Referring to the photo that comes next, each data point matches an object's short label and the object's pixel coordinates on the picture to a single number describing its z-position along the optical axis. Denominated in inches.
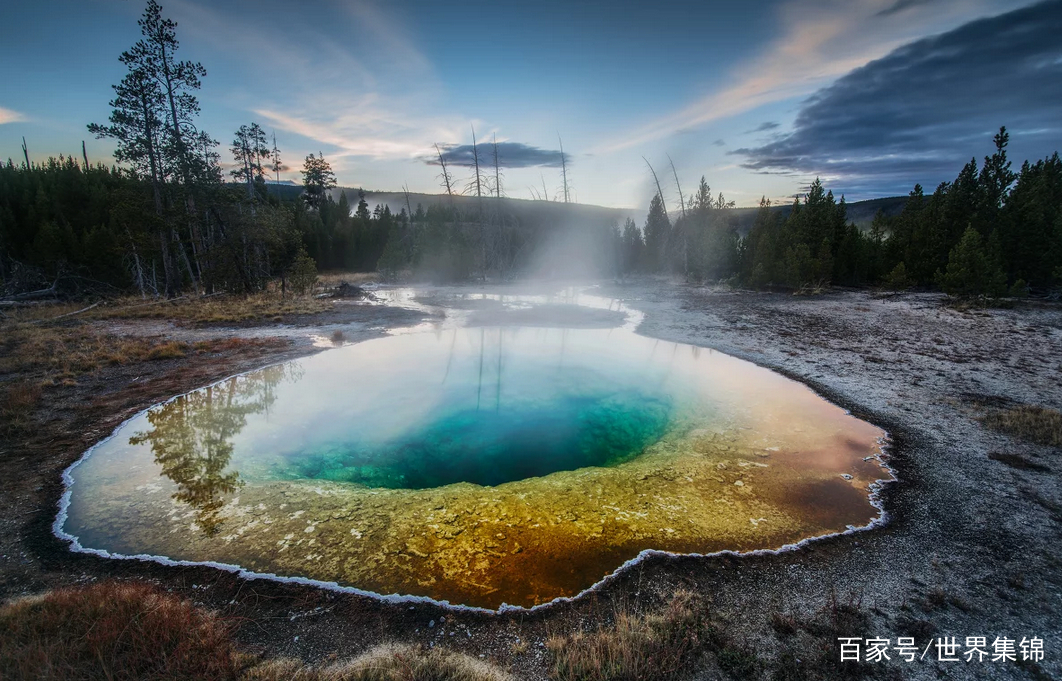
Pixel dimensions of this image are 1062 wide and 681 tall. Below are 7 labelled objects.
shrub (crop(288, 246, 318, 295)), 1116.5
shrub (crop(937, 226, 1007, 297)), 806.5
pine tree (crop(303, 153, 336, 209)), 2402.8
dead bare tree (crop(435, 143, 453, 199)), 1508.4
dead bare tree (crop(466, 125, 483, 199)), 1420.4
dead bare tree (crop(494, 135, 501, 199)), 1454.1
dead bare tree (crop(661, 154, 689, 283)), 1554.5
